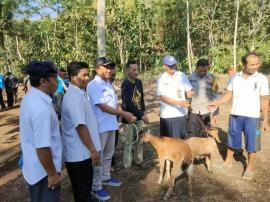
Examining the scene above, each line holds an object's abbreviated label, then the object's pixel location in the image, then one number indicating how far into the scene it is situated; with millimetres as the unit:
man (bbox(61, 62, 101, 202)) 1978
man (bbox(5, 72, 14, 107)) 9956
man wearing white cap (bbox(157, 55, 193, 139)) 3131
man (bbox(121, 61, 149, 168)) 3264
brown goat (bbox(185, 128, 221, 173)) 3285
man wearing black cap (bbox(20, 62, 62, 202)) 1551
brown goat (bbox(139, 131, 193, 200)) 2912
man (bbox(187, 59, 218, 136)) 3572
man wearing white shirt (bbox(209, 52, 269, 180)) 3120
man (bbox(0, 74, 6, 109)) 9591
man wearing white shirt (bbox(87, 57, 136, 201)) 2740
